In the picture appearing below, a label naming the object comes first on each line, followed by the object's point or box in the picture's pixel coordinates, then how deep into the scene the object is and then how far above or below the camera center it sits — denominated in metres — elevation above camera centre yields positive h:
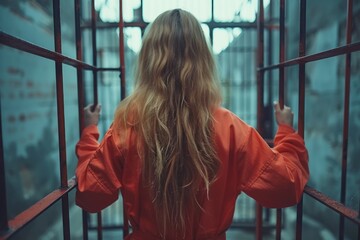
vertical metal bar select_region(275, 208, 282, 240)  1.24 -0.55
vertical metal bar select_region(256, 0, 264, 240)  1.51 +0.08
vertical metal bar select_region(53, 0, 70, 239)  0.99 -0.07
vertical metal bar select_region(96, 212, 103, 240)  1.42 -0.61
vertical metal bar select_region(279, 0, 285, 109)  1.21 +0.18
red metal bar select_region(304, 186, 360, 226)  0.83 -0.36
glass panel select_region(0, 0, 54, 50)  1.72 +0.52
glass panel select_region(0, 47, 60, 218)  1.72 -0.20
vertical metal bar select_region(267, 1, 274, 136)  2.45 +0.14
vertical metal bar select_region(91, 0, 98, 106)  1.39 +0.24
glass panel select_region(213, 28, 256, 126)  2.25 +0.36
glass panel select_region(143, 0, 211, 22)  1.91 +0.55
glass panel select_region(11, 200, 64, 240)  1.94 -0.95
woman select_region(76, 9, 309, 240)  0.94 -0.18
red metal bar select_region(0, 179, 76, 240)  0.71 -0.32
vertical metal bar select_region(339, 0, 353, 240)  1.03 -0.05
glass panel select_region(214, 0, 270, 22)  2.30 +0.66
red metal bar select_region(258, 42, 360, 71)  0.82 +0.13
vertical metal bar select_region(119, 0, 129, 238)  1.42 +0.16
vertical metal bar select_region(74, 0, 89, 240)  1.22 +0.09
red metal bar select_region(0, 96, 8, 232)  0.68 -0.24
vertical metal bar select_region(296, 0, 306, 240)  1.07 +0.07
